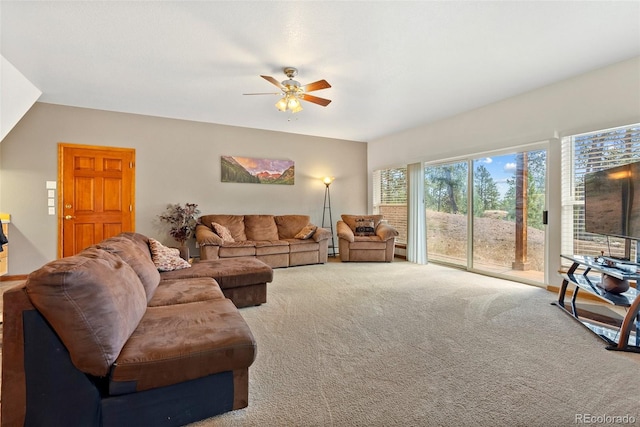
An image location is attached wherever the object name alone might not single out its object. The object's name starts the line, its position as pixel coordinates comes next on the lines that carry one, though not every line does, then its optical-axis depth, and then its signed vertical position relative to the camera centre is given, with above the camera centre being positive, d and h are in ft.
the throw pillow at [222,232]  16.05 -1.05
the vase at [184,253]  11.16 -1.56
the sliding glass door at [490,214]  12.97 -0.06
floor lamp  21.05 +0.56
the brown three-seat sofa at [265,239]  15.08 -1.50
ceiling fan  10.12 +4.61
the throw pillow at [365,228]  19.44 -1.02
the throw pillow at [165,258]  9.33 -1.51
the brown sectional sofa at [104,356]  3.82 -2.12
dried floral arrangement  16.29 -0.28
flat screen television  7.63 +0.33
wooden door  14.35 +1.04
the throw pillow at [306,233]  17.85 -1.24
